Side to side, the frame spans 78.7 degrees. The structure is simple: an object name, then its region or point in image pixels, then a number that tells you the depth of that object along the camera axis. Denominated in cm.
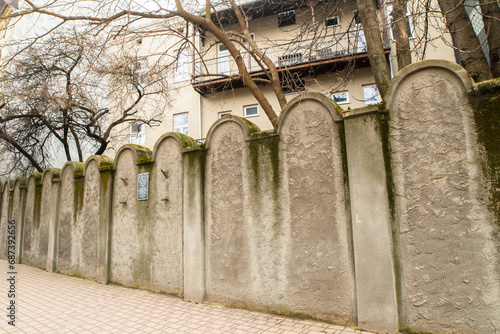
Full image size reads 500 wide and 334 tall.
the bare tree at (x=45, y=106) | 1109
